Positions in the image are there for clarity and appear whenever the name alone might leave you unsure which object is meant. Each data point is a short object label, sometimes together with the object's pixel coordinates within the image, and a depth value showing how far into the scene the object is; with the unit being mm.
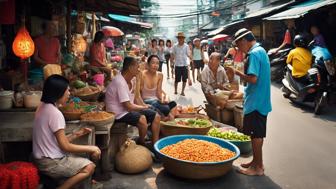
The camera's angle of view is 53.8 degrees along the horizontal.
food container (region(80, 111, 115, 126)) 4605
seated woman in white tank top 6919
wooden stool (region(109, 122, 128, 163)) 5301
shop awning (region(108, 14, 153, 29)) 21691
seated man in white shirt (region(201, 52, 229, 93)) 7633
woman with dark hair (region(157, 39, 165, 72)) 17008
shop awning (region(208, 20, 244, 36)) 22388
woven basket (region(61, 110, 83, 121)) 4719
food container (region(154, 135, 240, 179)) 4570
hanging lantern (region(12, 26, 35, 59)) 5281
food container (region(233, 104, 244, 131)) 7078
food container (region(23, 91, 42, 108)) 5020
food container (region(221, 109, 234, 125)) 7527
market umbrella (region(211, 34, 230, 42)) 26462
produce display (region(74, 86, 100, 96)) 6637
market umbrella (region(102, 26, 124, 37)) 16703
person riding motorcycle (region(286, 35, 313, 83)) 9555
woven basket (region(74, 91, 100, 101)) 6543
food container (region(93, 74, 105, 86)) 8984
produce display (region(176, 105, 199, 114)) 7420
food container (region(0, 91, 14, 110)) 4875
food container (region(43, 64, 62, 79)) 6236
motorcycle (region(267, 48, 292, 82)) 13917
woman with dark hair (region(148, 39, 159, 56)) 16719
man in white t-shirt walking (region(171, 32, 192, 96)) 11953
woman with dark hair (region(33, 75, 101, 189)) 3588
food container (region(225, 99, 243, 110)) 7314
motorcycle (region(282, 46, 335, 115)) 8680
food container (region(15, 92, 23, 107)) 5035
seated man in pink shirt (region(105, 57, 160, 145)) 5262
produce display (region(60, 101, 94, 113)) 4805
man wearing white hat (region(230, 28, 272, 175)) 4793
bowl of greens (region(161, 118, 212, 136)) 6035
